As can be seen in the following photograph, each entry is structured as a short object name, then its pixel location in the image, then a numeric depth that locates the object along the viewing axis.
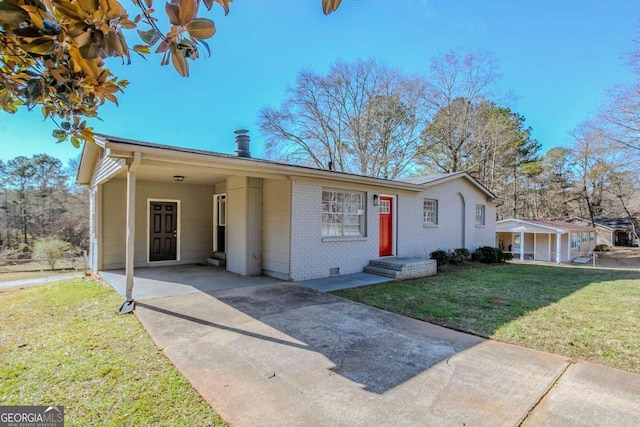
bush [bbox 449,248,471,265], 12.29
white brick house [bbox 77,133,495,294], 7.52
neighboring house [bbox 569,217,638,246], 35.16
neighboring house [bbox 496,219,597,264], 22.61
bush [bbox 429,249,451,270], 11.59
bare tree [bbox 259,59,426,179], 24.88
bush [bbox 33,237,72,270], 15.45
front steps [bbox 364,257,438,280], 9.02
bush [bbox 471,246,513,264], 13.71
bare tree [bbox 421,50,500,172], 24.98
